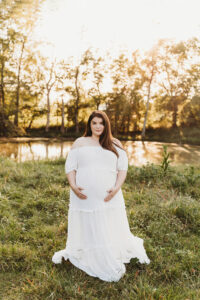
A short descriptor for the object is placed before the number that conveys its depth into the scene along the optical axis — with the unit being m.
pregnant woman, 3.07
